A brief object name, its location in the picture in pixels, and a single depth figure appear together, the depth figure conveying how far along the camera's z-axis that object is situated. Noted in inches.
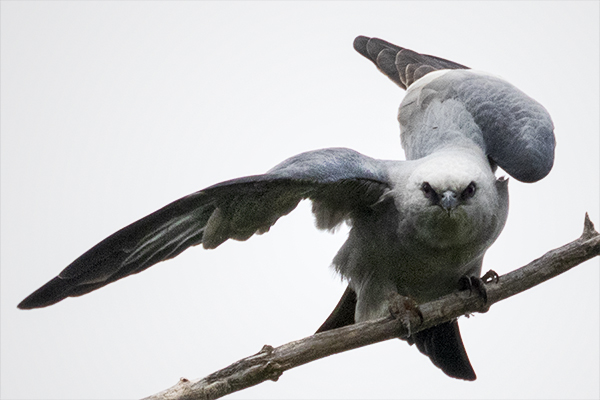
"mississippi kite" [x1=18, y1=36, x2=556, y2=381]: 417.1
